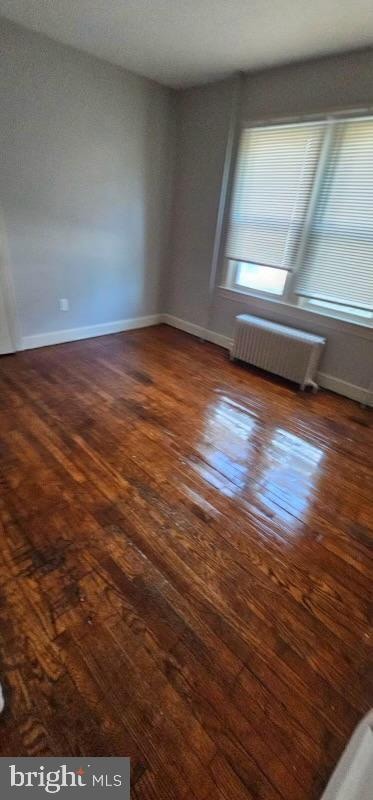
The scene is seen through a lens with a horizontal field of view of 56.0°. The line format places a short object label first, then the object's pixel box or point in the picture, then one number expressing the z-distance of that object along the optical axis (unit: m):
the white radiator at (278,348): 3.13
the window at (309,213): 2.73
